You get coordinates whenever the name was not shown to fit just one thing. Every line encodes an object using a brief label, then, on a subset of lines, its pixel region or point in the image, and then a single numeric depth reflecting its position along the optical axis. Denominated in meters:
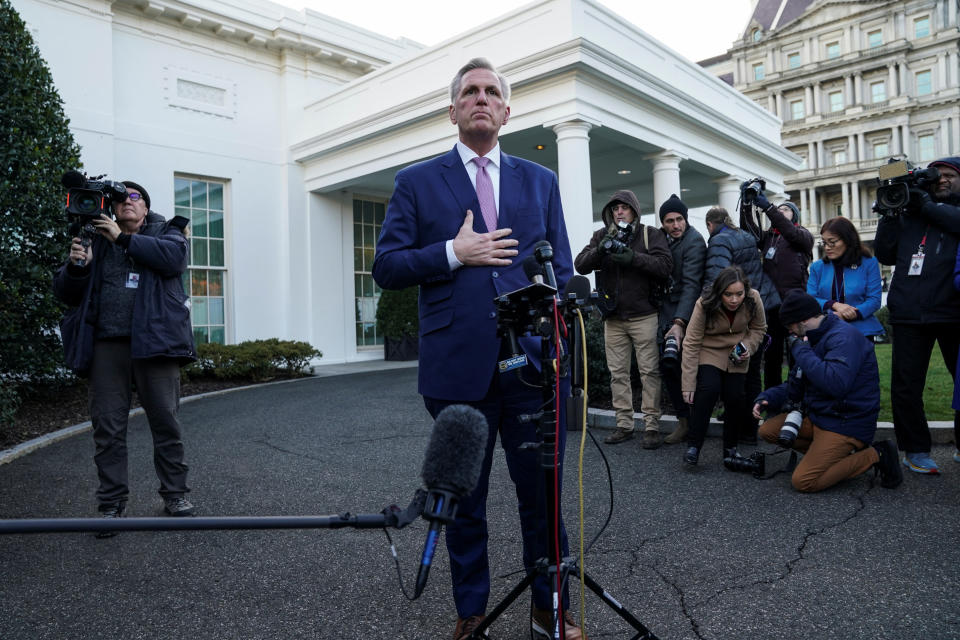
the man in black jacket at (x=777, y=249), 6.08
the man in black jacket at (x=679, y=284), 5.75
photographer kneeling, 4.39
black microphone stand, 1.88
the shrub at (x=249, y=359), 11.70
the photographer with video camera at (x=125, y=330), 4.00
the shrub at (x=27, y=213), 7.47
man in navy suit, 2.40
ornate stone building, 49.97
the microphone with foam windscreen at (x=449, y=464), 1.40
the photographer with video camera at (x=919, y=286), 4.56
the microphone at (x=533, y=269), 1.92
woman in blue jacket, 5.14
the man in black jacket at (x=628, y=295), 5.77
